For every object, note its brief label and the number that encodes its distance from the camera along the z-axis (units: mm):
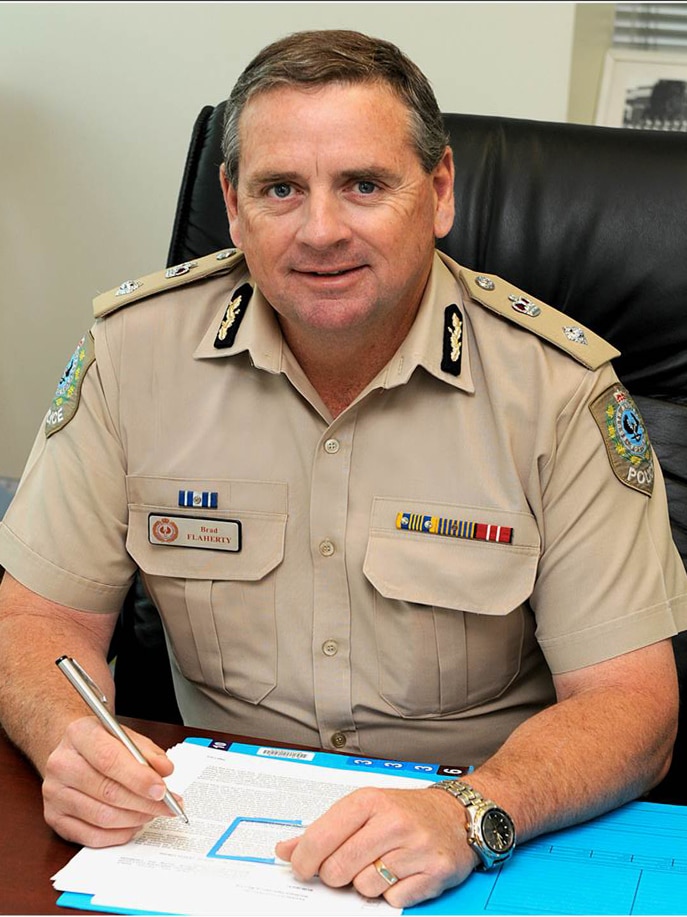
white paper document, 942
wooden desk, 959
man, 1326
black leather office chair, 1589
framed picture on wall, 2721
